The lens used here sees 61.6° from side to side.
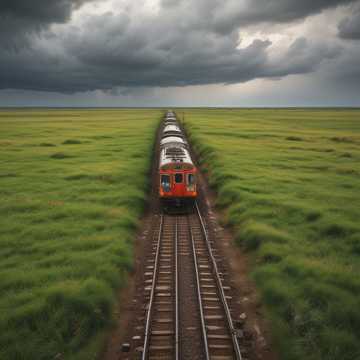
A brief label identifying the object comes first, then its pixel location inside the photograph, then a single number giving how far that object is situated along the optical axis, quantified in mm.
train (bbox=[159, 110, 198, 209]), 22531
